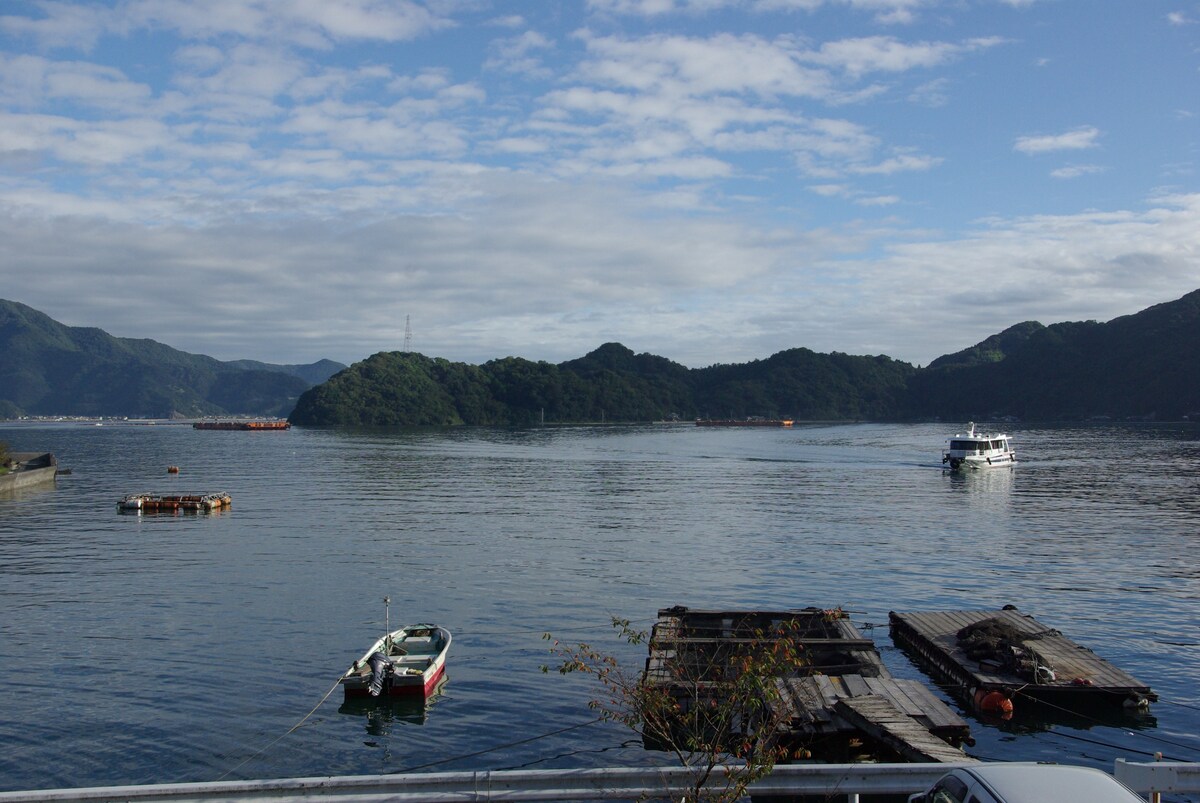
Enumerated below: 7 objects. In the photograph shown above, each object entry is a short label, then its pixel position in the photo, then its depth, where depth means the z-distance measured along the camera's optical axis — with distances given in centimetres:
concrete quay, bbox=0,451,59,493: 8250
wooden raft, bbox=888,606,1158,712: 2375
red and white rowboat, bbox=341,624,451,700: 2431
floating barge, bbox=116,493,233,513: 6838
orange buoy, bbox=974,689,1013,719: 2336
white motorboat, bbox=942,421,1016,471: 10912
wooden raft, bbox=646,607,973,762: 1847
